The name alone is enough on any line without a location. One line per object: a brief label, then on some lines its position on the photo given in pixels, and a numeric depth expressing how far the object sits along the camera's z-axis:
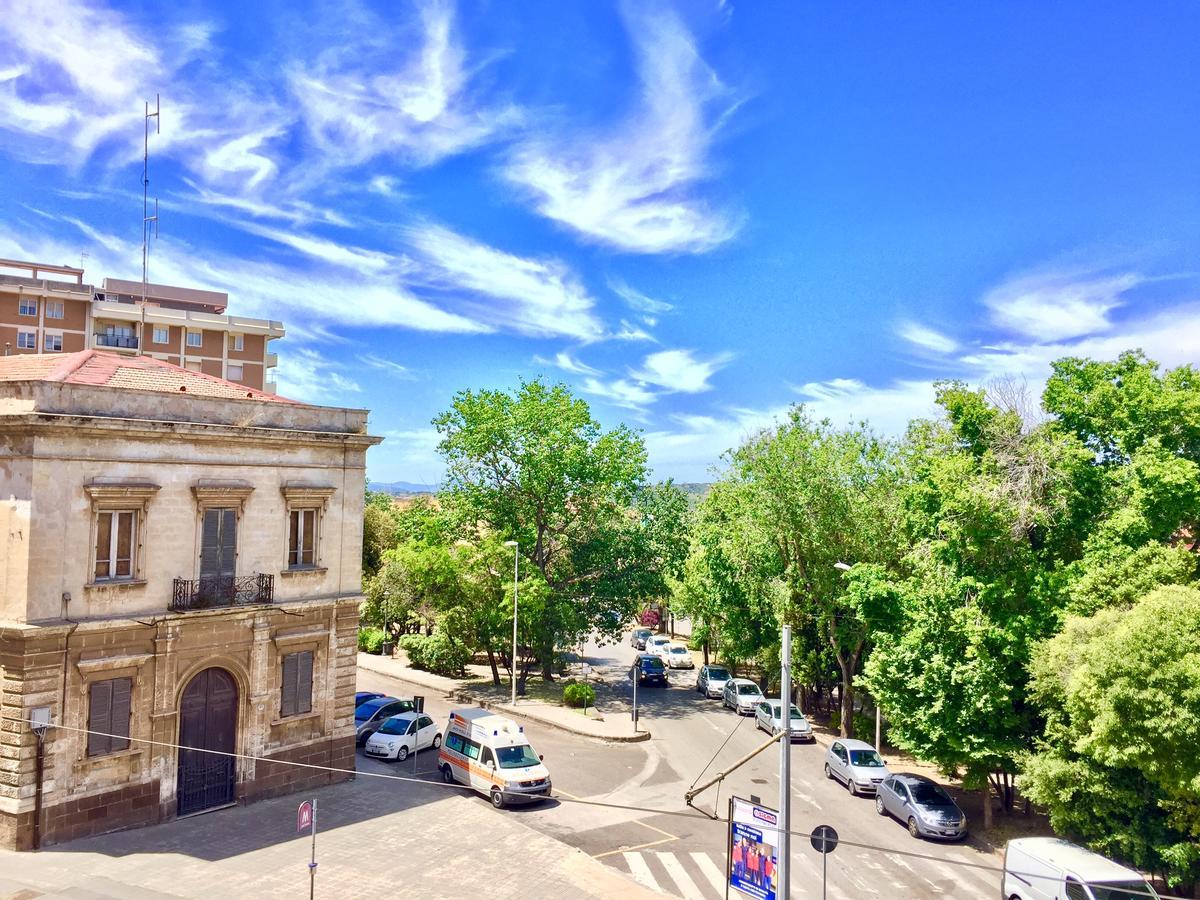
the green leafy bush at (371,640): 49.16
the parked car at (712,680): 42.69
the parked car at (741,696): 38.41
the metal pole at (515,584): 35.43
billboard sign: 17.20
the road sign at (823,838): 16.37
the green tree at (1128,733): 17.38
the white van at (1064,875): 17.62
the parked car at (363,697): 32.66
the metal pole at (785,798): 14.56
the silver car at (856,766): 27.25
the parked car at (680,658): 53.81
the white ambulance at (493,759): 24.05
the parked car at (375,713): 30.00
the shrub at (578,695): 37.62
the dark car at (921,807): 23.34
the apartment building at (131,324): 68.56
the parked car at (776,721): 33.75
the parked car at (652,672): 46.19
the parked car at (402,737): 28.34
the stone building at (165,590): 19.05
